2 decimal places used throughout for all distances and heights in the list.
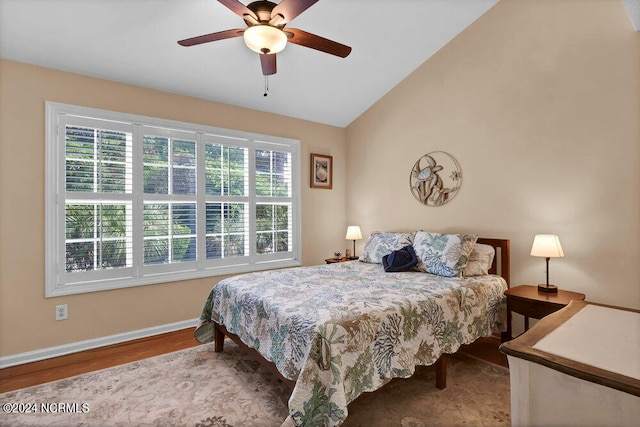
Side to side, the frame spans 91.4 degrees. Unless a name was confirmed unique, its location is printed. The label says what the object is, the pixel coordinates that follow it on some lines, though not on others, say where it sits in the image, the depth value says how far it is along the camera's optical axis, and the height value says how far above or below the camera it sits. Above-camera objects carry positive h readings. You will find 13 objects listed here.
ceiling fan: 1.81 +1.19
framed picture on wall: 4.50 +0.65
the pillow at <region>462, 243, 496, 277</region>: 2.89 -0.45
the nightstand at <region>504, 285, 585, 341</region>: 2.35 -0.68
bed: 1.60 -0.69
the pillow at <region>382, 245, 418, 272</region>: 3.07 -0.45
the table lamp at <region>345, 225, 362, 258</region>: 4.43 -0.26
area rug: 1.87 -1.22
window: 2.84 +0.17
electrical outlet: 2.80 -0.85
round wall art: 3.52 +0.42
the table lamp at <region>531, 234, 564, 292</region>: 2.53 -0.29
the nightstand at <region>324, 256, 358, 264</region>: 4.28 -0.62
